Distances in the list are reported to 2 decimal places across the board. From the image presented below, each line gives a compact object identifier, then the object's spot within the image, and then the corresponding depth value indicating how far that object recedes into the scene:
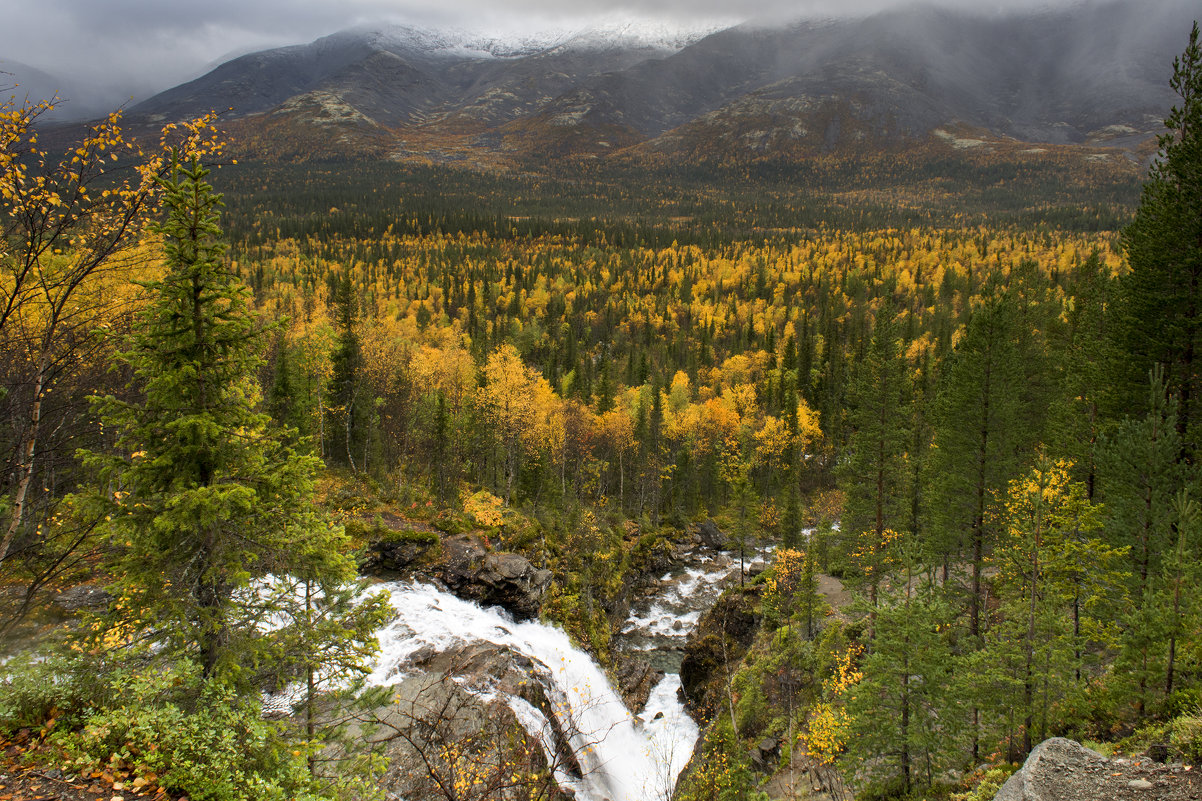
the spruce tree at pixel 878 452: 28.70
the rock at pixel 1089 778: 8.71
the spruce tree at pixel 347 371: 38.66
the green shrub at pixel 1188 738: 9.11
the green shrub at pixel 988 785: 12.78
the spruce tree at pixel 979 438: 22.67
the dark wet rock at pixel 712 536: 52.21
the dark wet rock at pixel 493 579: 28.55
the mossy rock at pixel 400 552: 28.88
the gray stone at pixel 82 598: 17.58
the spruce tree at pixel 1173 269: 18.11
